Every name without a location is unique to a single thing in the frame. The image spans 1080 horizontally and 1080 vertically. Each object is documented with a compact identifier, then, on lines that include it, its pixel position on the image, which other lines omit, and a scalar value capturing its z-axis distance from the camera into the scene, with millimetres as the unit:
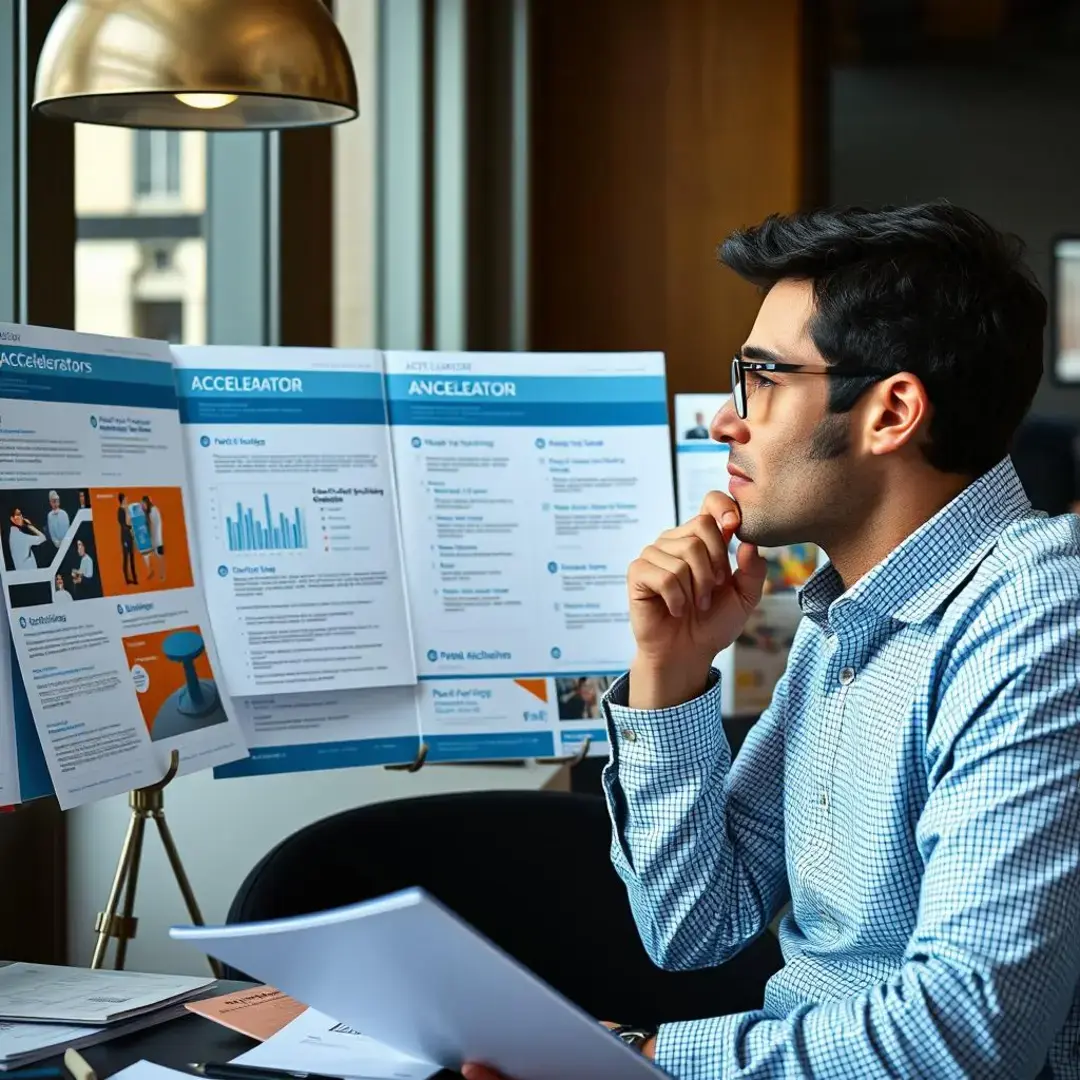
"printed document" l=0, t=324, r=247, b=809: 2234
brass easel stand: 2337
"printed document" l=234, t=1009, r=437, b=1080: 1993
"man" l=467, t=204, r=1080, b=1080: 1976
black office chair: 2411
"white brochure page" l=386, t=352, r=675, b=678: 2533
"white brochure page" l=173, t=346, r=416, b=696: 2433
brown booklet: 2052
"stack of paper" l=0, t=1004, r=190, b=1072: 1986
